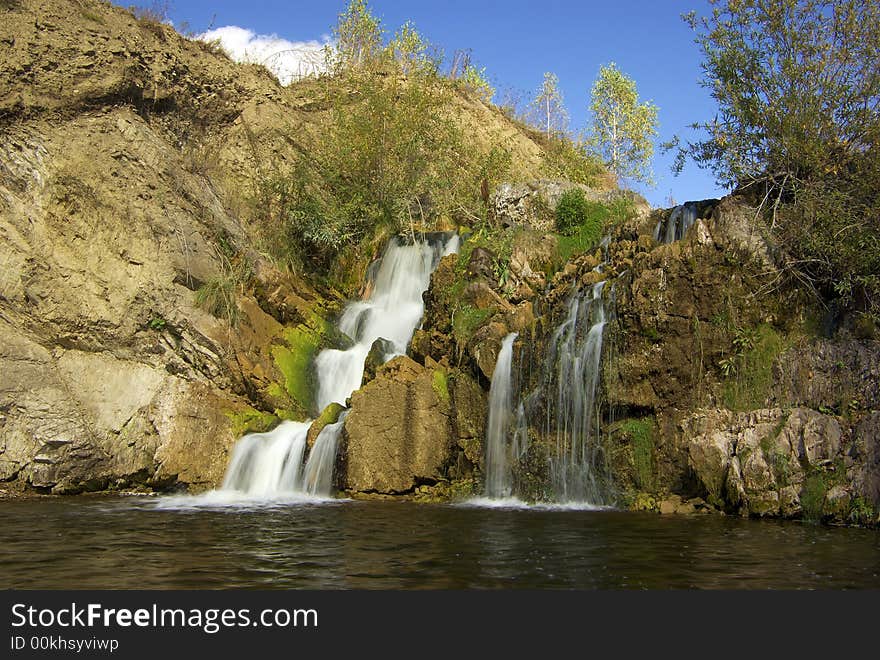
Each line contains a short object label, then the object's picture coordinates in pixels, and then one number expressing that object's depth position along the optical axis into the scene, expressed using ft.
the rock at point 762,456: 43.19
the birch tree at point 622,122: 161.48
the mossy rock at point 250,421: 63.62
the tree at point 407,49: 122.42
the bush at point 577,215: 79.77
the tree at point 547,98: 164.55
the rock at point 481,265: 67.77
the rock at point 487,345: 57.06
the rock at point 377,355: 63.41
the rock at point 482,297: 64.69
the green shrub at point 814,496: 42.04
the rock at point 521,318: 58.90
